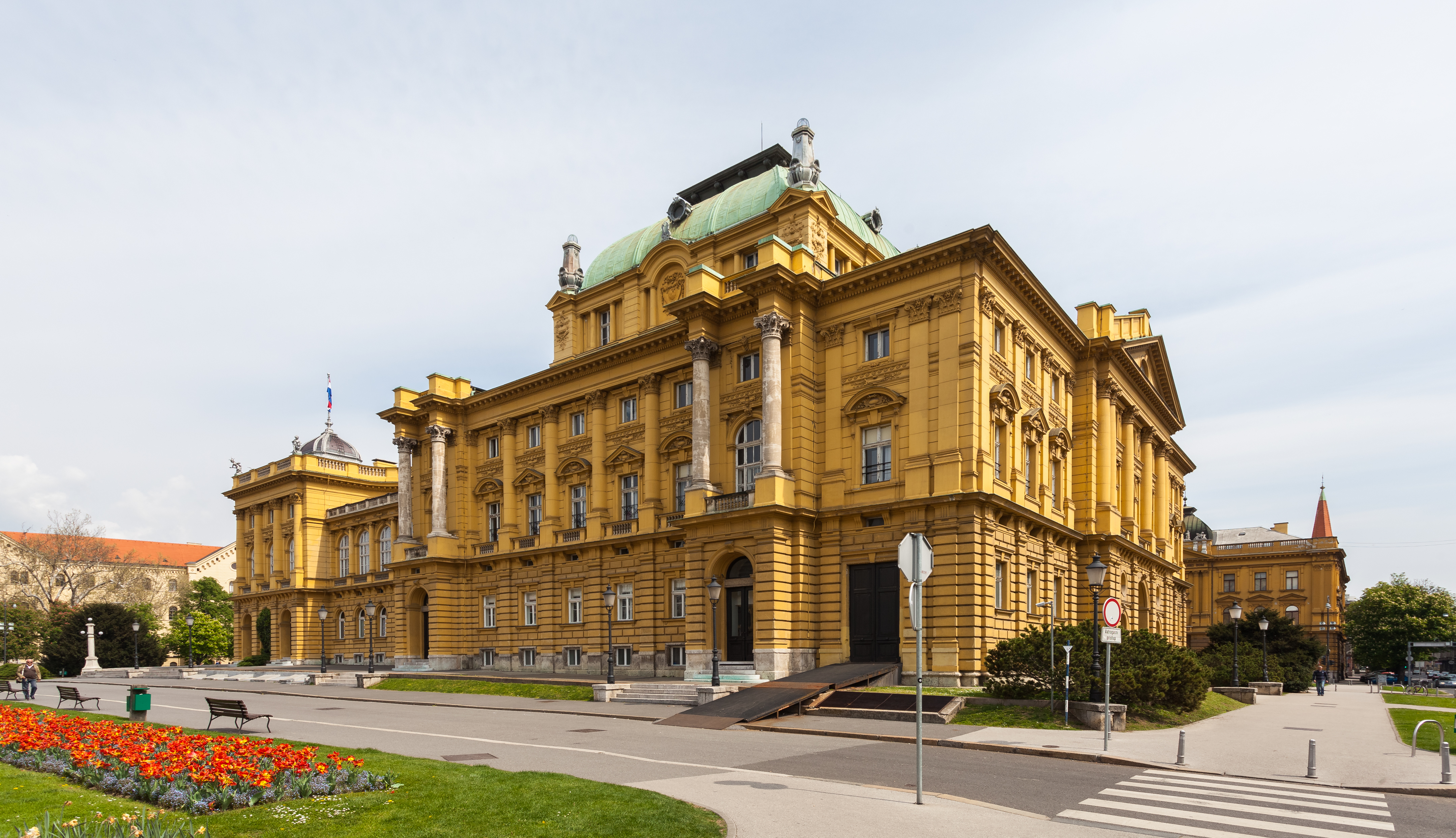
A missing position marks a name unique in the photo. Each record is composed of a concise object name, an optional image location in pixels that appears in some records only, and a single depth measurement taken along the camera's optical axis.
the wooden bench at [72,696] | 27.94
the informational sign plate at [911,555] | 11.97
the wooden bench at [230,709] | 20.31
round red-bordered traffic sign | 18.41
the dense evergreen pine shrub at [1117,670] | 23.62
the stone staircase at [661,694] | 30.19
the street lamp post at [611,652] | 32.00
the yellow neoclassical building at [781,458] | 32.66
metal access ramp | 24.69
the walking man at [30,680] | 34.41
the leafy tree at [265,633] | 72.62
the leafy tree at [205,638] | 80.06
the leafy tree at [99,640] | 65.50
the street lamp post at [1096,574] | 21.36
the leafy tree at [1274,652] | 42.88
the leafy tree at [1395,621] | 85.25
